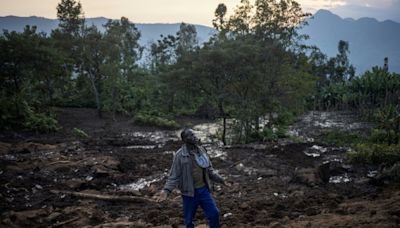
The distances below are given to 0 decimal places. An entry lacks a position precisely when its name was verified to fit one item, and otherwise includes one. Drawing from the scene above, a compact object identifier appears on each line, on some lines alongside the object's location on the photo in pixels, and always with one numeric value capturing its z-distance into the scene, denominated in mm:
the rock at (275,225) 6404
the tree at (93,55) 26438
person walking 5418
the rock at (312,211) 7053
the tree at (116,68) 27078
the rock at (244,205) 7673
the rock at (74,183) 9742
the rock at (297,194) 8234
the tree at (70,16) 26188
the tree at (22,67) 20339
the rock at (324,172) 9188
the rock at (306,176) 9016
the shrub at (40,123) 19797
